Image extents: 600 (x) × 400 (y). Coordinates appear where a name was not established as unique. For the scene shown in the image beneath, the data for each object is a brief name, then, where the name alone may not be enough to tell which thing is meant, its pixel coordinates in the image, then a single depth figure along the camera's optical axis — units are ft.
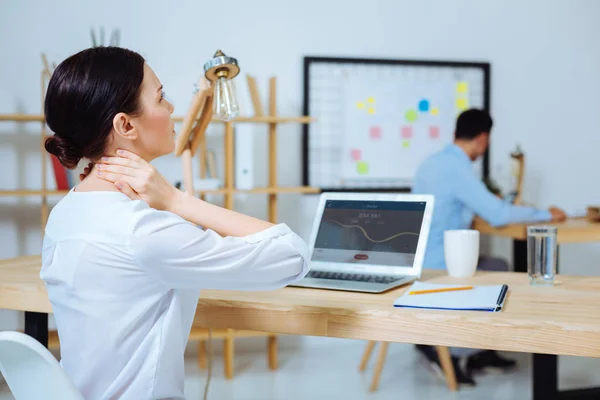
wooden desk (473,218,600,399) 7.10
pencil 4.90
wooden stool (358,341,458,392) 10.10
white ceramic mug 5.69
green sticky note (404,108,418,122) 13.48
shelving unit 10.86
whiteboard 13.01
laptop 5.63
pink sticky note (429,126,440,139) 13.60
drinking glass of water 5.30
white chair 2.97
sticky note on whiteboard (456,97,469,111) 13.76
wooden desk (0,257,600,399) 3.94
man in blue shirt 10.62
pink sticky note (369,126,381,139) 13.34
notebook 4.35
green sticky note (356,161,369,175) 13.32
